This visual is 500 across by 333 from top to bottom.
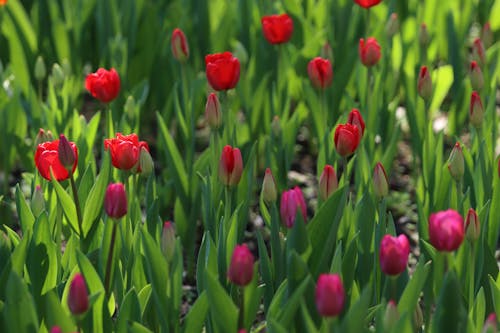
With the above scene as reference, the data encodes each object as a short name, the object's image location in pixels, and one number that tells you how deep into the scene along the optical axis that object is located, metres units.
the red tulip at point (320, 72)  5.55
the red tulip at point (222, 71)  5.01
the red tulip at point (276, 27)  5.96
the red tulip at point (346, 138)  4.49
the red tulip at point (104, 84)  5.17
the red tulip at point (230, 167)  4.39
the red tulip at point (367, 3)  6.12
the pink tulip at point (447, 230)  3.50
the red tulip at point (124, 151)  4.36
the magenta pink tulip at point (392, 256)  3.54
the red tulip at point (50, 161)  4.40
